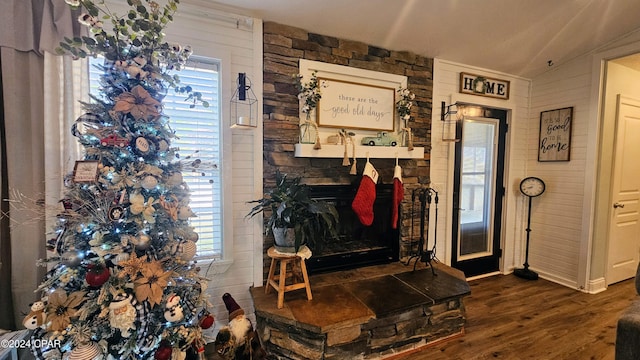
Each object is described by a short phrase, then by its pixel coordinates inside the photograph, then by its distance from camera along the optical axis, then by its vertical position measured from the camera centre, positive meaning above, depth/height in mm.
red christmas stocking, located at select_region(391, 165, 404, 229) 2604 -214
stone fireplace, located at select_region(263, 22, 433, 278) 2293 +502
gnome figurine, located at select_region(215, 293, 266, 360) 1791 -1162
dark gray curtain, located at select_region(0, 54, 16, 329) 1658 -575
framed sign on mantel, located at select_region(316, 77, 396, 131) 2488 +589
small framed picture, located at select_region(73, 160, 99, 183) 1285 -48
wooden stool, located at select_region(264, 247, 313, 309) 1987 -845
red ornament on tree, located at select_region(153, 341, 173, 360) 1340 -924
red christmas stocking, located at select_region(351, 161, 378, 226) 2455 -263
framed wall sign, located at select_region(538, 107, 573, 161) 3227 +468
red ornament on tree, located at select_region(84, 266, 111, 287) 1236 -514
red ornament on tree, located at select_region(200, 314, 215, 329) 1583 -909
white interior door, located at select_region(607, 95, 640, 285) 3111 -240
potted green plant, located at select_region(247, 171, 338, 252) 1945 -354
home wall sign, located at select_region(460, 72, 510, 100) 3125 +1007
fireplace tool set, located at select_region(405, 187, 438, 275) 2824 -529
